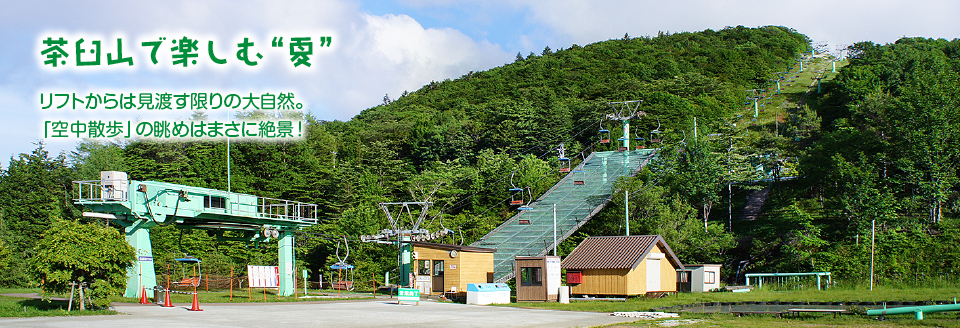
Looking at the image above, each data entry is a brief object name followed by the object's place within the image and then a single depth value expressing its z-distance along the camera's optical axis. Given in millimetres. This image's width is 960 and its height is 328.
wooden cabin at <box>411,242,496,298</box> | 32750
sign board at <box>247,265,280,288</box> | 27281
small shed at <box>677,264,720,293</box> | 34281
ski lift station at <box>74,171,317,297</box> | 28109
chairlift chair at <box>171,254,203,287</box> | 36162
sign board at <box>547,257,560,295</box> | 29138
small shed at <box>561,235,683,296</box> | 30906
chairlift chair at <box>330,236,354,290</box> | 39241
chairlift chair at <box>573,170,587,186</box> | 53281
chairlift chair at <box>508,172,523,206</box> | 51122
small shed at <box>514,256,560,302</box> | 29016
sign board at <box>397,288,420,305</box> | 26812
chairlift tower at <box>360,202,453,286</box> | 36281
